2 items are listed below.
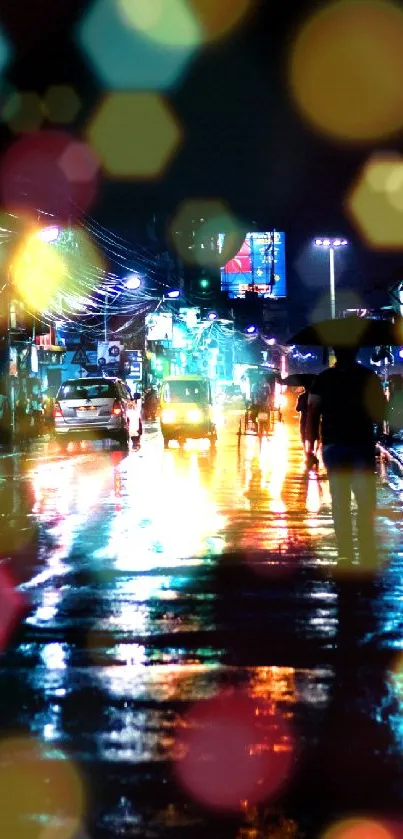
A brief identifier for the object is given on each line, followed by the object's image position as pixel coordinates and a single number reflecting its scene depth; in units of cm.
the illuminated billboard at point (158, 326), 6638
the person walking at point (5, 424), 3606
